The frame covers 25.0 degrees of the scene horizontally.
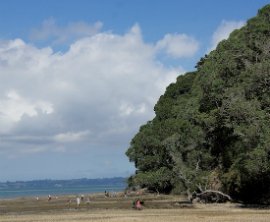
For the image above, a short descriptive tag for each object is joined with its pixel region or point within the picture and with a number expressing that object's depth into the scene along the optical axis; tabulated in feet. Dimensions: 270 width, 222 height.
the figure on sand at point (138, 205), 209.15
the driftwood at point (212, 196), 217.77
